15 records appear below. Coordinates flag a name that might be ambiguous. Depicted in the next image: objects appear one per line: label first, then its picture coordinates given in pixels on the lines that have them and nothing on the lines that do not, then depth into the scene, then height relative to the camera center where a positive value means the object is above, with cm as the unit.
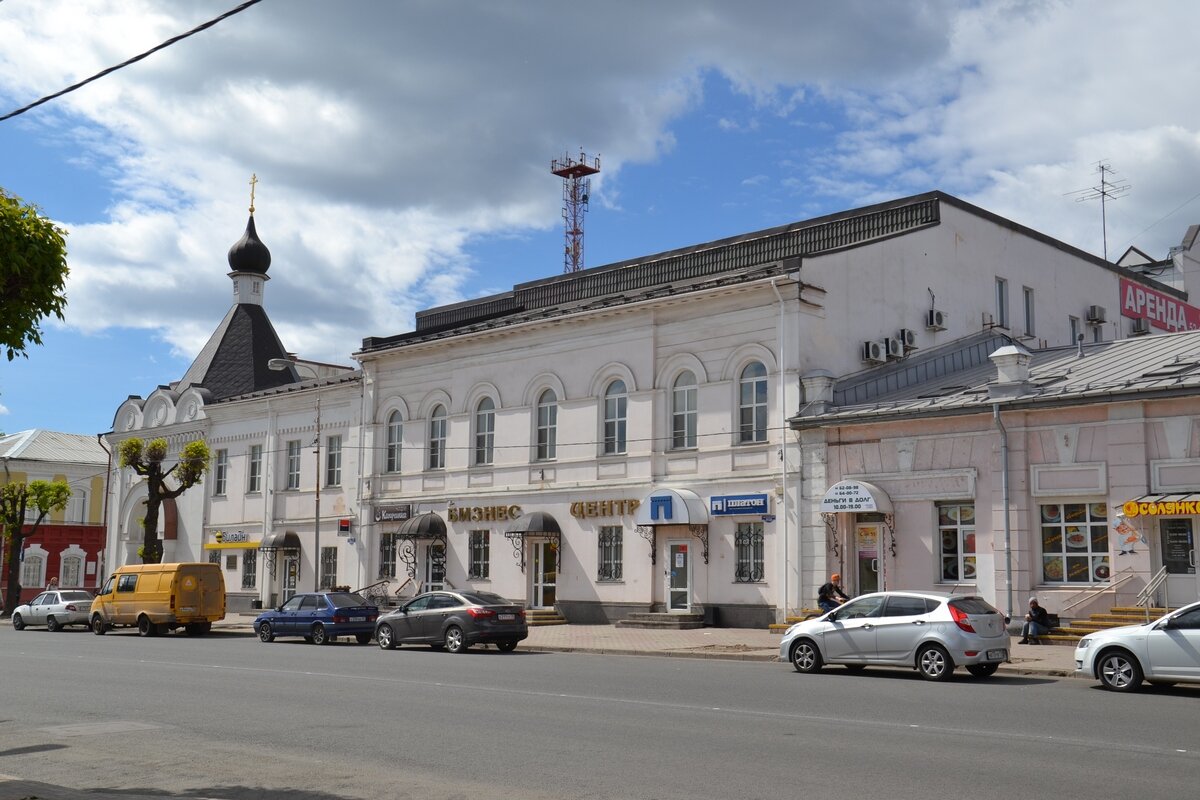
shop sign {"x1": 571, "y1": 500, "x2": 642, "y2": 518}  3294 +132
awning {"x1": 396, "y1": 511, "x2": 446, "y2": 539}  3803 +83
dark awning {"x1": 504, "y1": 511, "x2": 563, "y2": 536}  3472 +86
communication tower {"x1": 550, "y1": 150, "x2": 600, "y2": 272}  5859 +1800
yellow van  3397 -136
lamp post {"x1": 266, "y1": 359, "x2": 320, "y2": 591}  3697 +102
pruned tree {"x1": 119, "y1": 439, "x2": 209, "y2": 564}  4272 +303
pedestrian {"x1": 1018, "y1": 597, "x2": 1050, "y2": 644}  2397 -138
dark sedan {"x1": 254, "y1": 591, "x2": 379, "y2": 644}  3011 -171
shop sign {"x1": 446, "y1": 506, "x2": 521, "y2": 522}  3641 +126
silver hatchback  1842 -128
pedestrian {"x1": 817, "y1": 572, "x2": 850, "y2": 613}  2510 -85
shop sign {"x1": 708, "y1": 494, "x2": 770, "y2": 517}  2983 +129
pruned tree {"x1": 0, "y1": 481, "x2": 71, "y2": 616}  5150 +202
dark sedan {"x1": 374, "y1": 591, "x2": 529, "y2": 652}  2569 -152
